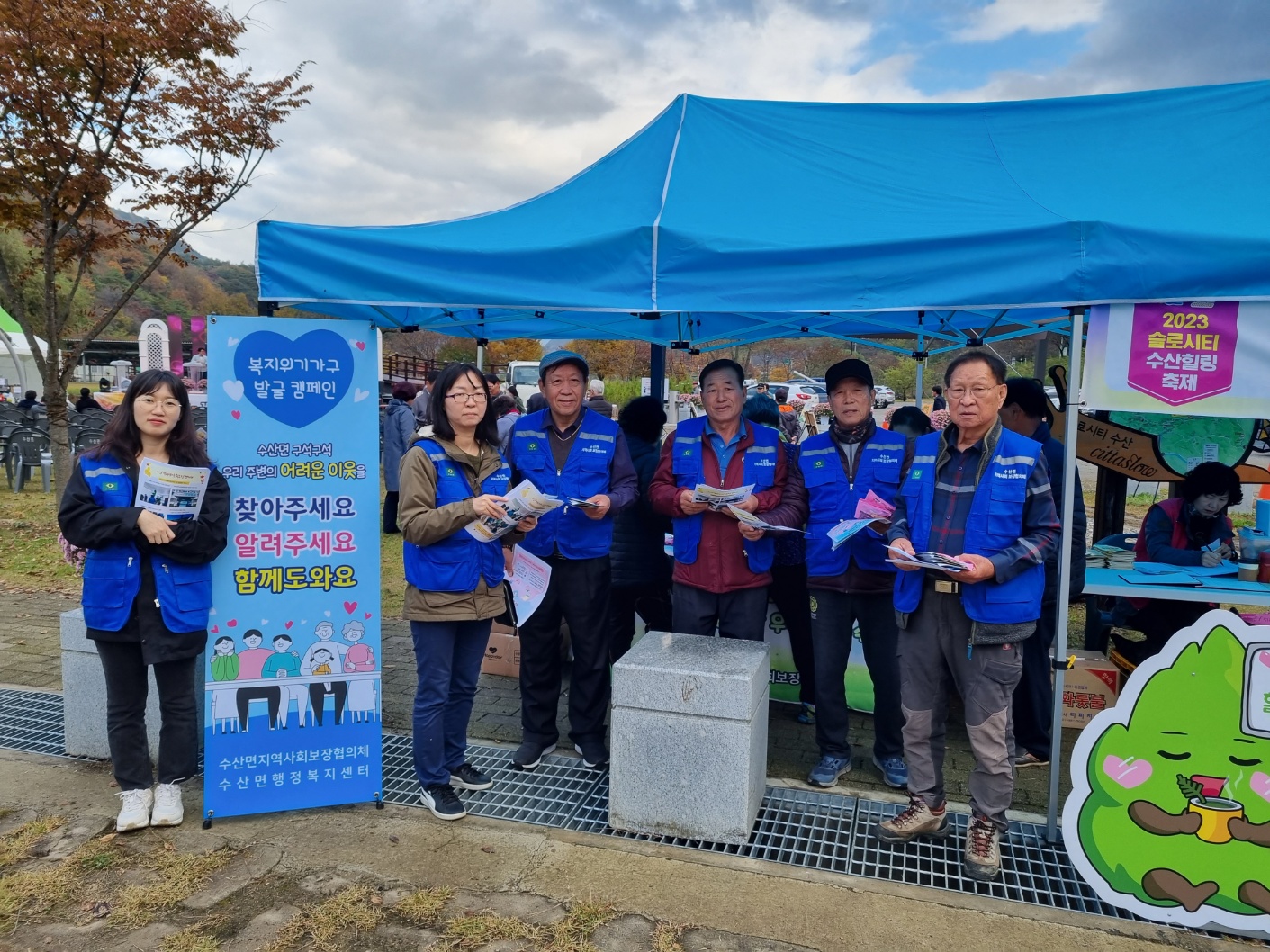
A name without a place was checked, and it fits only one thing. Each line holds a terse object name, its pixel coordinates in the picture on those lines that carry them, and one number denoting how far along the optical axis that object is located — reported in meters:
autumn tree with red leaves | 6.66
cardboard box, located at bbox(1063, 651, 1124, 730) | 4.47
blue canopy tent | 2.90
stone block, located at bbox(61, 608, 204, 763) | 3.92
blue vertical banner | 3.35
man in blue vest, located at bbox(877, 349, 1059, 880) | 2.94
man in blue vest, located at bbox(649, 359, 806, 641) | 3.74
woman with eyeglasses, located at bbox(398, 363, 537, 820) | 3.32
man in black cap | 3.61
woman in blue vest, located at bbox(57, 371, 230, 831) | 3.11
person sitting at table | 4.27
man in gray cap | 3.77
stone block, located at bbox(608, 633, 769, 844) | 3.21
